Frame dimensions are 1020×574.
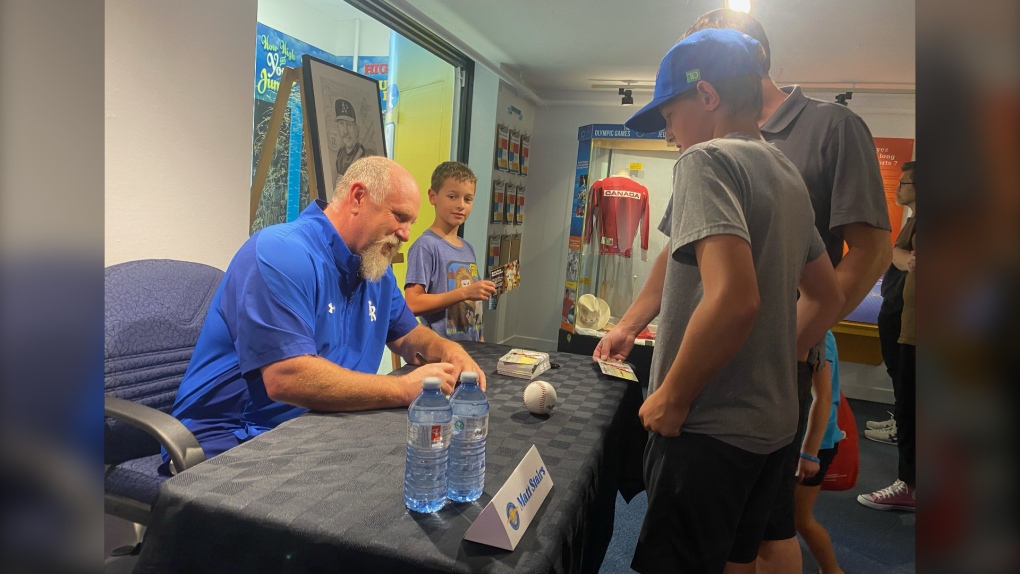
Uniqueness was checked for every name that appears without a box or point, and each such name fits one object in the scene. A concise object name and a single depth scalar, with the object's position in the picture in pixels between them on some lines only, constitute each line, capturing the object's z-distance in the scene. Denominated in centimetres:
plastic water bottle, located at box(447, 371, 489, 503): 104
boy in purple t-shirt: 254
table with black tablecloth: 88
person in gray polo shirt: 148
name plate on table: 88
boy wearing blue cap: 109
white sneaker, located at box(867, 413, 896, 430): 414
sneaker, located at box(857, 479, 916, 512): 294
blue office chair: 151
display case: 523
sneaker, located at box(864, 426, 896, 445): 393
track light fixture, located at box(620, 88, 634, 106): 518
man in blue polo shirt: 146
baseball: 151
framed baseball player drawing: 270
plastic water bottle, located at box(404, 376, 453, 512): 98
